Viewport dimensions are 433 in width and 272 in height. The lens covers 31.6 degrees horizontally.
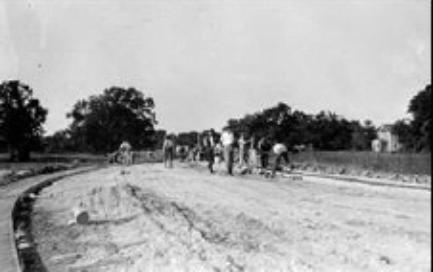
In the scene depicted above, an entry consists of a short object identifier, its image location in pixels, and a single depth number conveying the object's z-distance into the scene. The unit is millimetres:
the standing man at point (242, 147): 32191
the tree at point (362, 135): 140150
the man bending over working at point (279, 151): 29738
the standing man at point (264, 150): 30688
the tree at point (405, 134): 70875
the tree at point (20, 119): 102250
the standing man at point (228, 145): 27484
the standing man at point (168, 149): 35031
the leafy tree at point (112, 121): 126500
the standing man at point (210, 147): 28938
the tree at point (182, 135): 123731
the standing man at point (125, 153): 41944
